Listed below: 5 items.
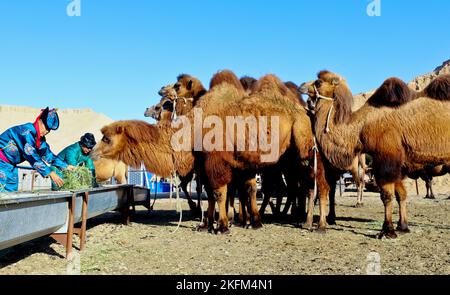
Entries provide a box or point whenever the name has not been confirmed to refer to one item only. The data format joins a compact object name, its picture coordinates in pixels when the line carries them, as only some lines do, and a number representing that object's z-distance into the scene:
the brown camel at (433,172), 13.51
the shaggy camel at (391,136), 7.47
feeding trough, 4.07
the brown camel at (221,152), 8.20
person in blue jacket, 6.41
